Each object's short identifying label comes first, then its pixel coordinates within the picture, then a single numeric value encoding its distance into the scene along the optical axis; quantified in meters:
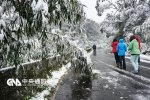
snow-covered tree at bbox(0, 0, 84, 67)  2.59
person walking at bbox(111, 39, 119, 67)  7.19
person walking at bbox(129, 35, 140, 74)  5.62
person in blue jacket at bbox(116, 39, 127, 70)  6.49
